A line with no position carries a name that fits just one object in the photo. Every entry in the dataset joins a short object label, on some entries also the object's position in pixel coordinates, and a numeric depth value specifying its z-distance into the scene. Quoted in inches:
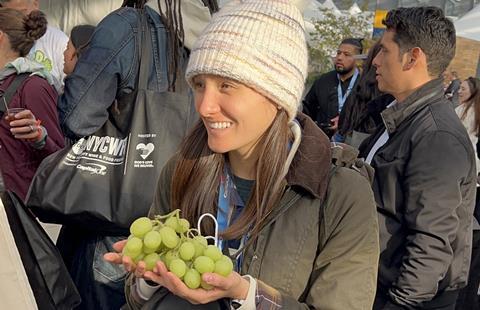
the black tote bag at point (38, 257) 86.2
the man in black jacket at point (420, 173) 107.2
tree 509.4
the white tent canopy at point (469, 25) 435.5
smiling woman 69.9
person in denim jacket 98.5
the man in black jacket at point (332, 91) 257.0
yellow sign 415.2
